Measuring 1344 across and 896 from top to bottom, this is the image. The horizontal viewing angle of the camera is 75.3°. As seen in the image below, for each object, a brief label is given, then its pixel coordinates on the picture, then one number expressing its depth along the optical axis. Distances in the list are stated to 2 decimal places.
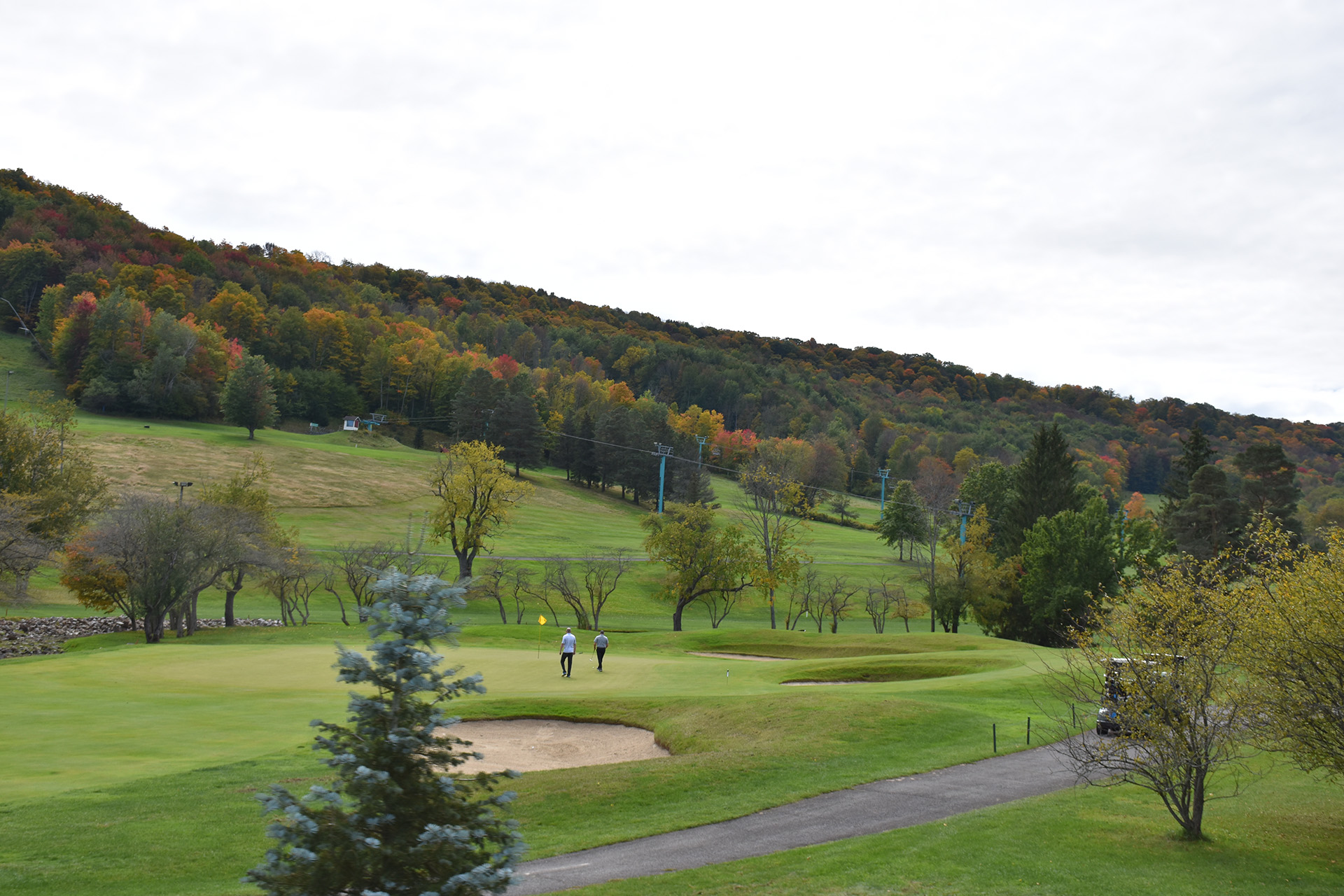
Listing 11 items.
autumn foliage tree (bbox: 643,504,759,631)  60.72
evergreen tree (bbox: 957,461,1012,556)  95.84
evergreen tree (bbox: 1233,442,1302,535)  67.38
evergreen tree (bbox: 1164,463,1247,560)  64.38
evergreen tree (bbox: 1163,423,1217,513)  73.25
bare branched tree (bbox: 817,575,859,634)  69.19
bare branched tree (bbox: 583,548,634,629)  64.75
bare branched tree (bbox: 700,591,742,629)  67.19
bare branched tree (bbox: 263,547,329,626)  53.47
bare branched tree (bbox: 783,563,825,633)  70.38
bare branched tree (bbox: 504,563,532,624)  64.69
